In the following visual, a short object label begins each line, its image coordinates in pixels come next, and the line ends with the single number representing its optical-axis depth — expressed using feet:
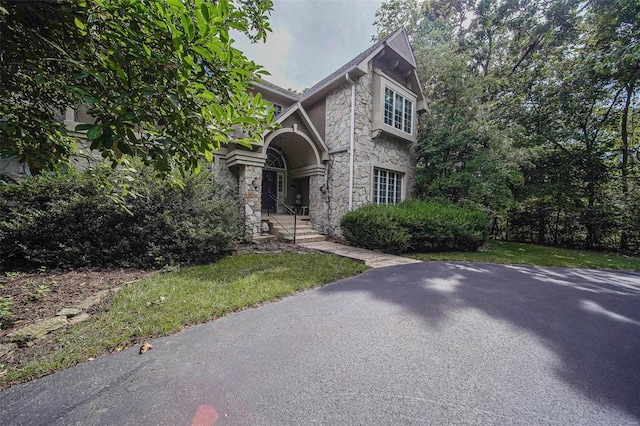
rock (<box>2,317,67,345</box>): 7.68
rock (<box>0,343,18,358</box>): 7.11
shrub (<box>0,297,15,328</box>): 8.37
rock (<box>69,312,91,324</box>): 9.05
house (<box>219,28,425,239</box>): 29.12
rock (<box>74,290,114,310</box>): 10.25
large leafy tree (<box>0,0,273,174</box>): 5.31
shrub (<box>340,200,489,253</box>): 24.87
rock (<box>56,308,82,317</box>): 9.41
